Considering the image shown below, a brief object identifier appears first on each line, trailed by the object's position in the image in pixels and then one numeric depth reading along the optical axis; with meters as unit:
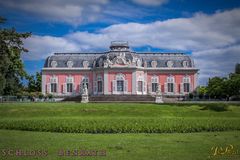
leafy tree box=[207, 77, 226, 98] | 58.38
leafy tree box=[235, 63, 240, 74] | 76.97
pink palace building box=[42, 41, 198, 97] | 62.44
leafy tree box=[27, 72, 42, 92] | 68.94
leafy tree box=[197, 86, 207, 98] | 63.33
